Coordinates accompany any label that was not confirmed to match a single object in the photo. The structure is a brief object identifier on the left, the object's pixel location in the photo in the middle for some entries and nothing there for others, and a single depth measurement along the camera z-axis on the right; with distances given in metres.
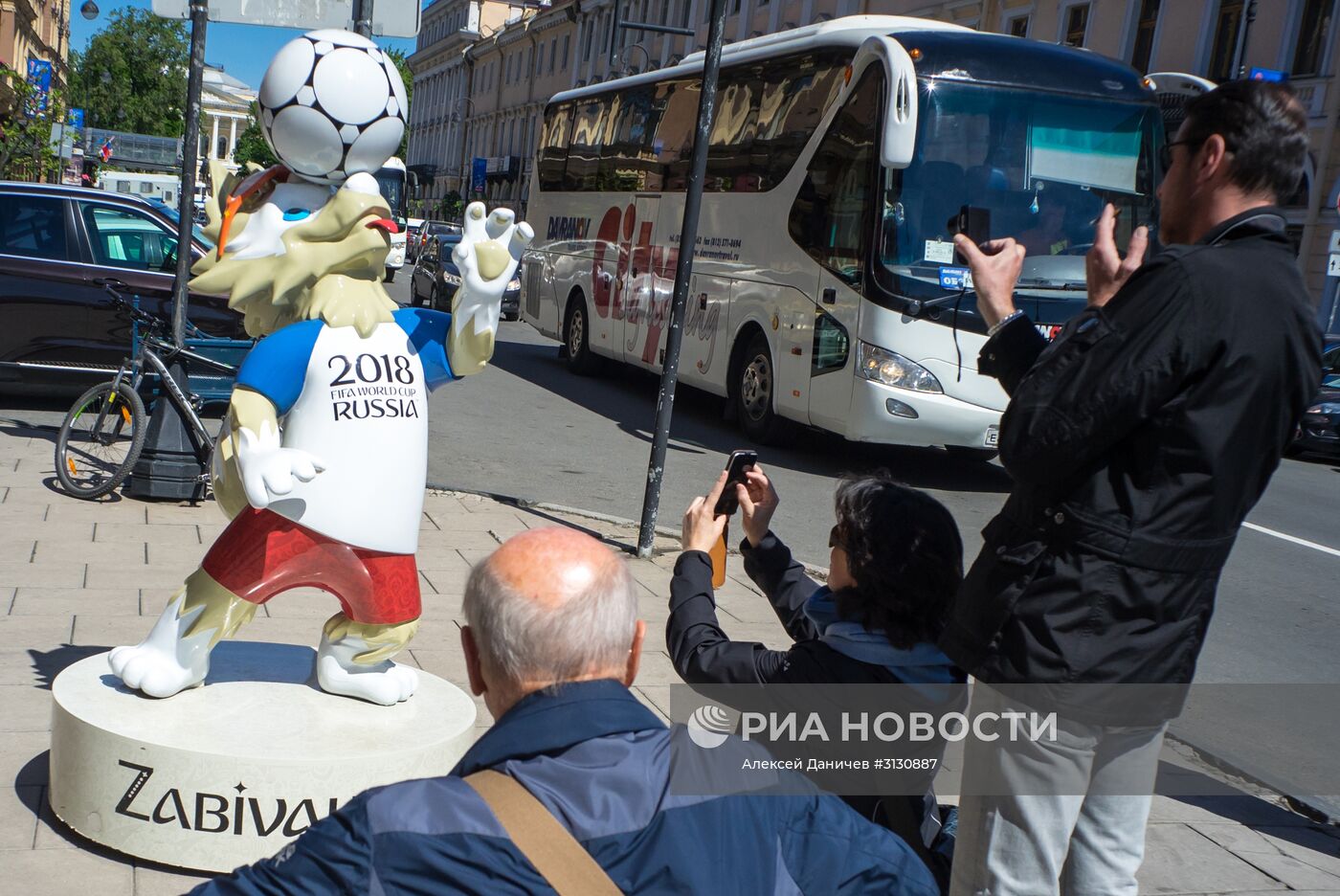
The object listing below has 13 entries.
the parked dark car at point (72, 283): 10.27
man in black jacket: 2.20
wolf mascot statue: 3.43
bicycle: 7.60
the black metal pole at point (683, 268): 7.16
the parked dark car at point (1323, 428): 15.53
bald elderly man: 1.57
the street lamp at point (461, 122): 74.94
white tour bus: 10.24
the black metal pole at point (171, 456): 7.61
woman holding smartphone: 2.59
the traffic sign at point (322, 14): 6.09
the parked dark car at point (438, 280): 23.95
